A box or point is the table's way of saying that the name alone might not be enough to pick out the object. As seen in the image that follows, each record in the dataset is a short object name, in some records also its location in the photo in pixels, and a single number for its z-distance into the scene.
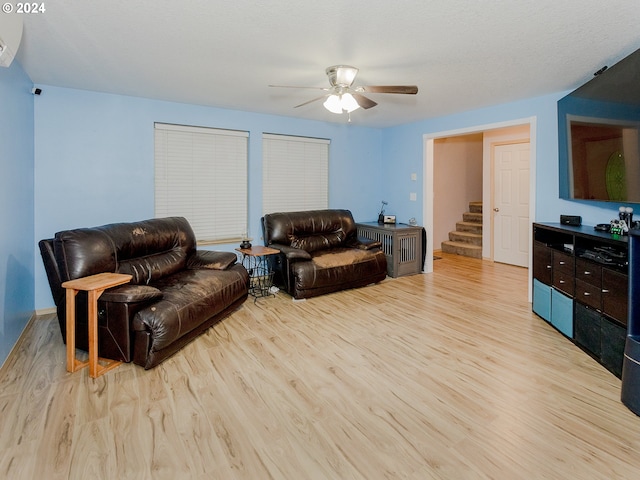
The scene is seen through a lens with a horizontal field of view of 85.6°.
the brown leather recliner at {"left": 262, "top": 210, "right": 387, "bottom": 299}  4.25
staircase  6.89
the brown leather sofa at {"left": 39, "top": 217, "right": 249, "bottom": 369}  2.59
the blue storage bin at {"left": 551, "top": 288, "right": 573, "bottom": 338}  3.07
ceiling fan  2.93
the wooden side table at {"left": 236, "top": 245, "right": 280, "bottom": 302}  4.31
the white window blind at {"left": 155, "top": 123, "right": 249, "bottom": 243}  4.41
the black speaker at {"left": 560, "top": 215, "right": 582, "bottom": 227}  3.56
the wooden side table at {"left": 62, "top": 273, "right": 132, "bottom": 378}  2.48
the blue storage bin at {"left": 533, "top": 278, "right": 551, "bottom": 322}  3.46
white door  5.98
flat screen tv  2.50
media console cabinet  2.48
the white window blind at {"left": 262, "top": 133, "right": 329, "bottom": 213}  5.20
